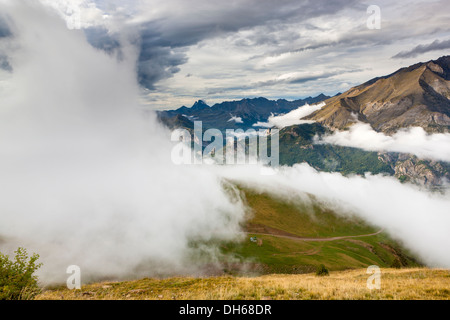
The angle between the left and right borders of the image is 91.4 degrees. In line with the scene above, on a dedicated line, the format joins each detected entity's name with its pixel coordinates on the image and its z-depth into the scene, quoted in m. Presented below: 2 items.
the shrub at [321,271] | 61.71
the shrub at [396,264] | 90.46
